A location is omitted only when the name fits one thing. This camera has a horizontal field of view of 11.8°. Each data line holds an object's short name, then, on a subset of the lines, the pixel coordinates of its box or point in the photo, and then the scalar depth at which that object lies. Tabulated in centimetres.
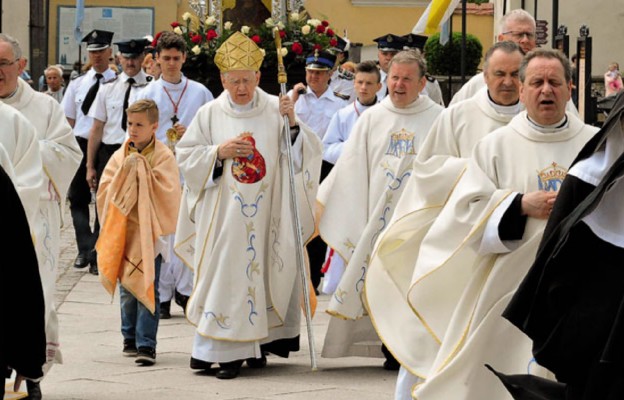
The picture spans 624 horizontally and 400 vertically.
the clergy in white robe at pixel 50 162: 1692
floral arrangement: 3172
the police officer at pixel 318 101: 2676
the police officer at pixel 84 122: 2785
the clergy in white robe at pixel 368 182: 1875
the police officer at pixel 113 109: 2624
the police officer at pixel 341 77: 2850
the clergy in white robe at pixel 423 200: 1403
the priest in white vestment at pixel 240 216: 1812
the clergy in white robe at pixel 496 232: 1245
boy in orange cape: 1835
